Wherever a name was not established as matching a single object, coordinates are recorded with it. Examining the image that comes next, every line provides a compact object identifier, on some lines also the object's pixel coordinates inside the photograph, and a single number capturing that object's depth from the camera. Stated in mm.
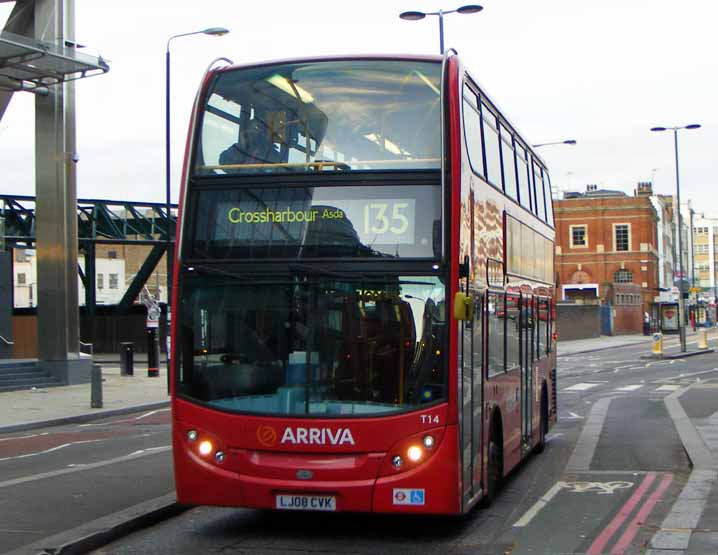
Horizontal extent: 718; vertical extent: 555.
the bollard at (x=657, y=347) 49306
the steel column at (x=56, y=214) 32562
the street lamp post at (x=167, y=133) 31203
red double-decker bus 8664
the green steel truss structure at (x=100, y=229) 49250
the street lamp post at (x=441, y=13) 26025
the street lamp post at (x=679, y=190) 53062
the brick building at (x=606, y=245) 92312
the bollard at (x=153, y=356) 37156
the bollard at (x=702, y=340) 56941
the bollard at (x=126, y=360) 38344
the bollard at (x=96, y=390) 24469
